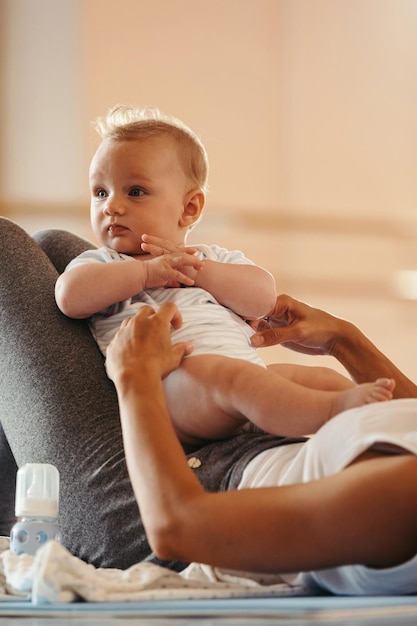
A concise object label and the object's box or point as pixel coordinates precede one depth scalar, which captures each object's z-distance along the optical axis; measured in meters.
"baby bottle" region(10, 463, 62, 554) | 1.95
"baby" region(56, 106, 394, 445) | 1.86
